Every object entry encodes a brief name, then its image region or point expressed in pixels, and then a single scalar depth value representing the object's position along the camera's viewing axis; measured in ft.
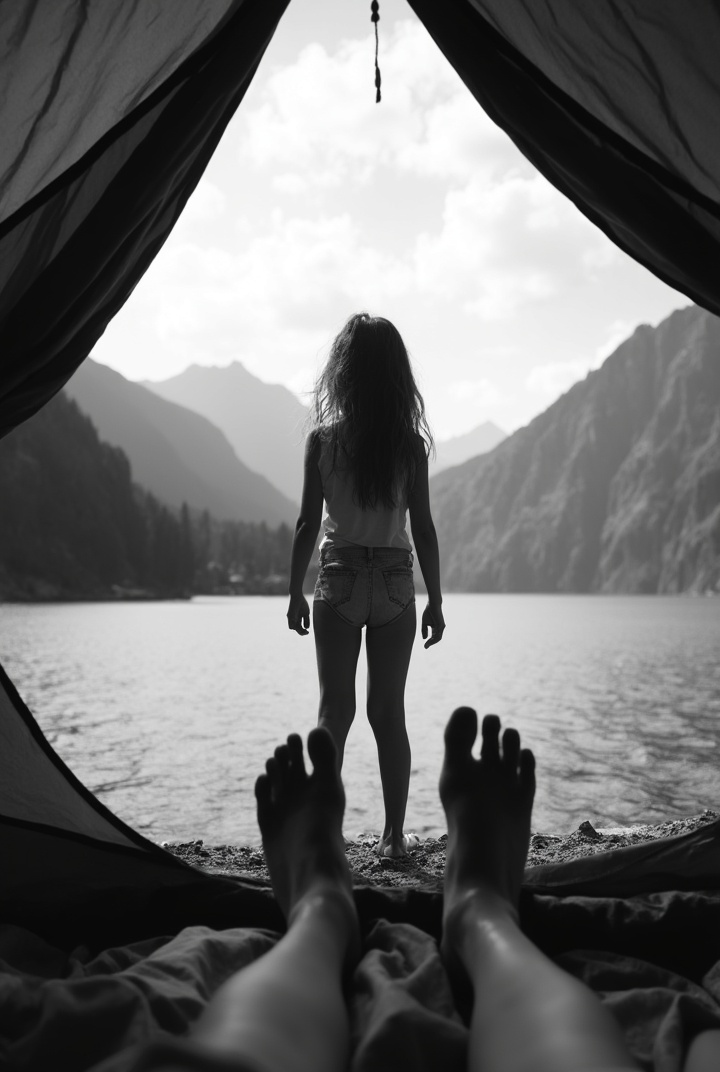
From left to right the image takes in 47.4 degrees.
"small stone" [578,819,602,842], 13.33
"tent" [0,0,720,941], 8.35
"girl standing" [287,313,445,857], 10.55
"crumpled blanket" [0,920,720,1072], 4.51
